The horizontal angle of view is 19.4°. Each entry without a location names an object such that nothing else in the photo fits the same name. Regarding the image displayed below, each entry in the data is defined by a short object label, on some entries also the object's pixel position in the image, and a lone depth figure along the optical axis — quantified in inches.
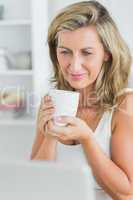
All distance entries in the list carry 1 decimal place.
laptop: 20.1
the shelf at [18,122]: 103.9
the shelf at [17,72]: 107.3
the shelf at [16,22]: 103.9
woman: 34.7
